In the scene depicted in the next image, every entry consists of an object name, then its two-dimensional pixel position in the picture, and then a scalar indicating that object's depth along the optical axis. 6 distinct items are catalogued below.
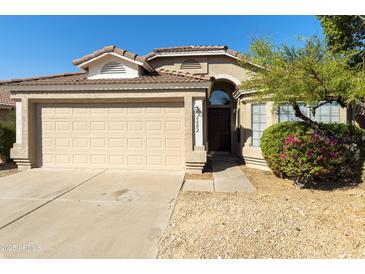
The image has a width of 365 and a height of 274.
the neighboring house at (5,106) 13.55
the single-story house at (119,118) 7.23
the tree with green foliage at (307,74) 4.21
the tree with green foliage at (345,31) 8.06
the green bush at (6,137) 8.55
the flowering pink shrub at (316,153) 5.49
